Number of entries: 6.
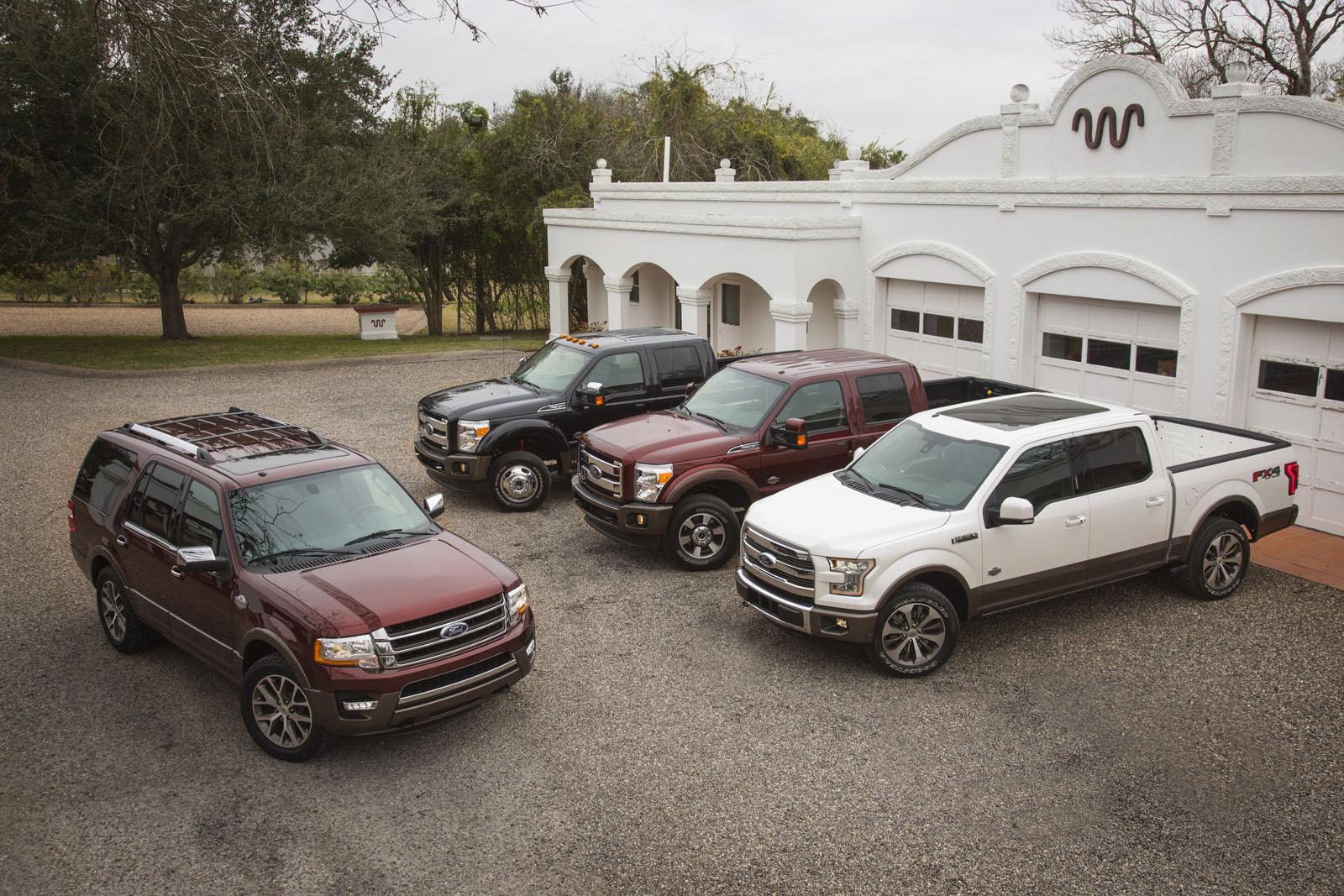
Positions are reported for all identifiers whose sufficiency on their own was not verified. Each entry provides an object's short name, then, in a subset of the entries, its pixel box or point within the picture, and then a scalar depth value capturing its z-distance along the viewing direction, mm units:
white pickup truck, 7848
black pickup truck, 12039
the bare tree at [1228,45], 34375
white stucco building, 11234
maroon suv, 6500
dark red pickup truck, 10141
